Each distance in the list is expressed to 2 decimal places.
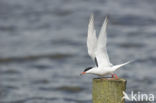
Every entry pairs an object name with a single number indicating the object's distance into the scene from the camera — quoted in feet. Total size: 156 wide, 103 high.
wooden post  46.68
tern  48.98
